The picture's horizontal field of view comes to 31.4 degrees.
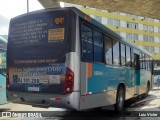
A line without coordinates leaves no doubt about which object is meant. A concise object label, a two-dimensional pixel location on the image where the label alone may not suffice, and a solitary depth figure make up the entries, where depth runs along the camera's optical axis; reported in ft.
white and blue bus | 25.21
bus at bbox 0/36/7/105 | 39.68
